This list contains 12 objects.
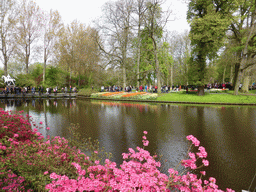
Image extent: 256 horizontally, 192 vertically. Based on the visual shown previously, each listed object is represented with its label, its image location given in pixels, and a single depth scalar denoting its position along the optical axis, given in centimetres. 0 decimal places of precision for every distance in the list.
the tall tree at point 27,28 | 3591
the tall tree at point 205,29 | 2188
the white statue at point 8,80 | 3362
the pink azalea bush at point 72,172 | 244
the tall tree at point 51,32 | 3897
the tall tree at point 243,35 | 2270
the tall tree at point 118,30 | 2909
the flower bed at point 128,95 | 2405
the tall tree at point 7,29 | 3319
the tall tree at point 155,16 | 2485
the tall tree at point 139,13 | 2880
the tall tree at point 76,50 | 3934
